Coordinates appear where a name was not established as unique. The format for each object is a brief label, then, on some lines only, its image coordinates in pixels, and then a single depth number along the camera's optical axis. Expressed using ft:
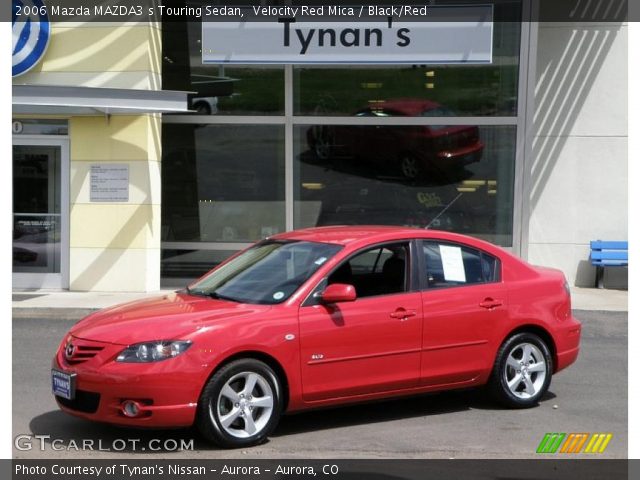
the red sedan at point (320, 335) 20.83
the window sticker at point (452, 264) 25.32
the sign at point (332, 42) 48.49
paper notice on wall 47.83
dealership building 51.16
